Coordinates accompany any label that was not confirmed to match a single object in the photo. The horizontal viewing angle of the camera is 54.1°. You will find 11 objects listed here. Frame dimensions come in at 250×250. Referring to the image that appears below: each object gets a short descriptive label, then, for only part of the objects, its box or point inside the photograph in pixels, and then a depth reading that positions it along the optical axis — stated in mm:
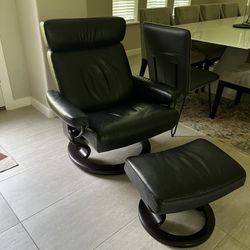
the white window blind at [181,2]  4938
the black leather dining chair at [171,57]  1833
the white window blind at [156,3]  4449
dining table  2244
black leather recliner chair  1496
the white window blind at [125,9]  4012
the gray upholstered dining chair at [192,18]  2932
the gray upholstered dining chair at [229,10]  3845
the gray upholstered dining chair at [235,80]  2219
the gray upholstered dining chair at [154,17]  2758
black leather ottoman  1107
